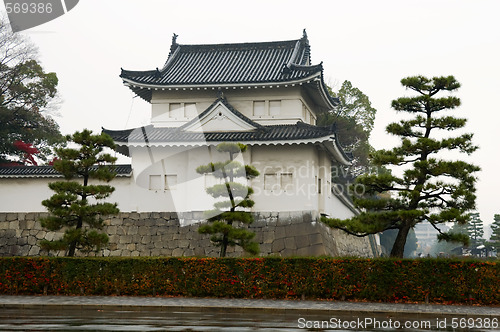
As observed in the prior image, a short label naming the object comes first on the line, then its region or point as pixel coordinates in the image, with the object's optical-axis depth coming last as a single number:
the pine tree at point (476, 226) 76.19
